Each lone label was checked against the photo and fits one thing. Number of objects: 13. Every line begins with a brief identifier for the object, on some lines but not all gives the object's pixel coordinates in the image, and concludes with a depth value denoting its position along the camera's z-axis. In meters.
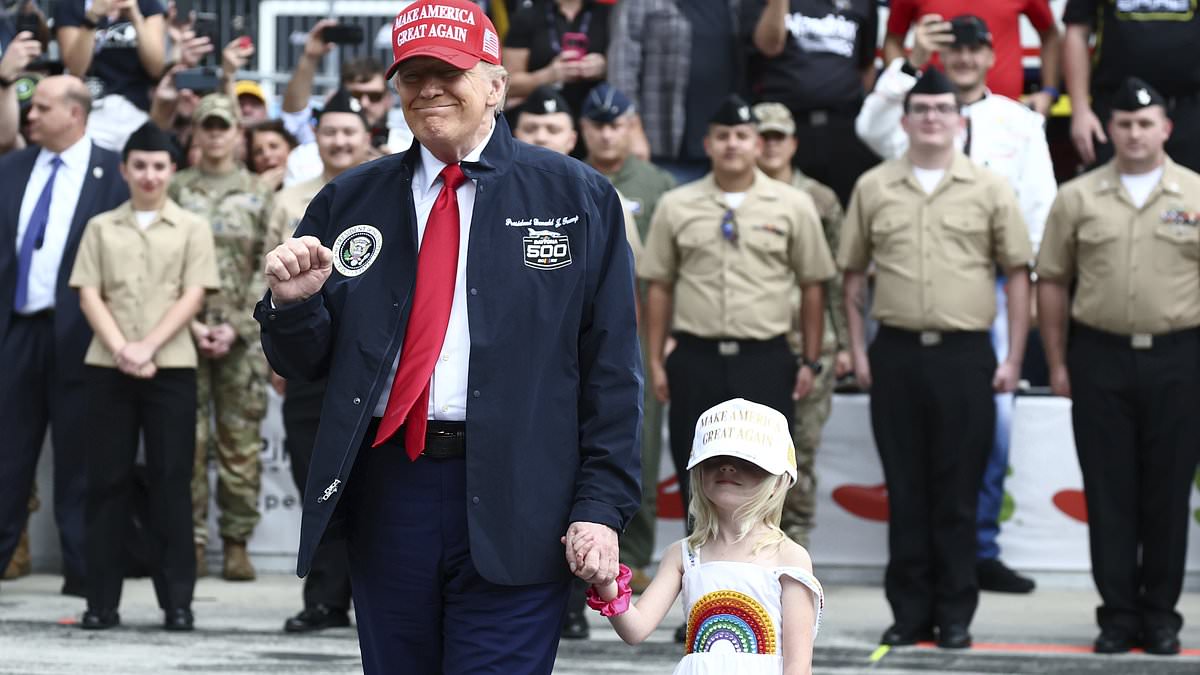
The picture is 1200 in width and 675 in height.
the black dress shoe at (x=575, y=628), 16.72
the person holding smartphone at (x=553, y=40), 21.89
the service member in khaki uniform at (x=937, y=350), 16.33
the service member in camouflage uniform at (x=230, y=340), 19.75
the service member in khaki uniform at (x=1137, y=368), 16.17
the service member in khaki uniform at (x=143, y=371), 16.95
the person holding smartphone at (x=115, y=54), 22.25
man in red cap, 7.95
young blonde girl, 8.52
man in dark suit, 18.23
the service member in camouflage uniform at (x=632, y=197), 19.20
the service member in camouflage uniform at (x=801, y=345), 19.19
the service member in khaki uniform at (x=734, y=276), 17.23
